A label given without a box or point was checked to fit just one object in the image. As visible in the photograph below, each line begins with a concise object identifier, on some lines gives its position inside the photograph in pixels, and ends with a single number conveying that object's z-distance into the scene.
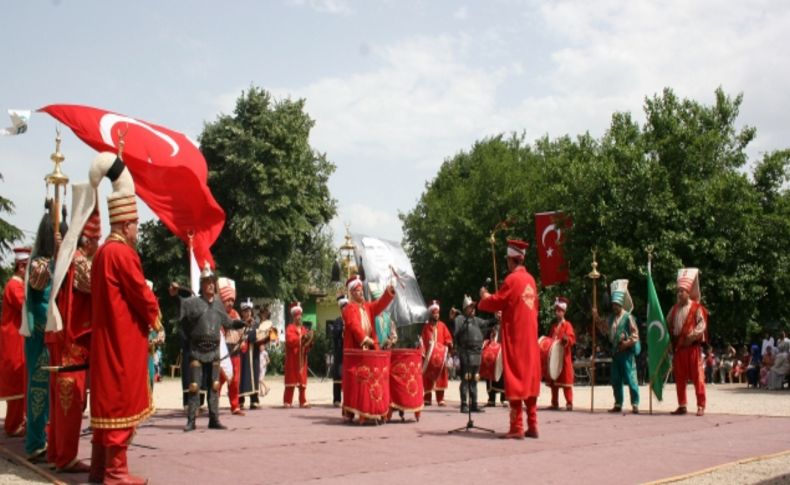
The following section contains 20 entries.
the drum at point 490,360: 17.19
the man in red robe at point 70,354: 8.09
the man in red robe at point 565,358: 16.81
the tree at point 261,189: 40.47
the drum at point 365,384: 13.11
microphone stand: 14.83
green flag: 16.02
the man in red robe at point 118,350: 7.30
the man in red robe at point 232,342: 14.50
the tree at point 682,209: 30.23
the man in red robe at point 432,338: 16.77
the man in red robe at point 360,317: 13.66
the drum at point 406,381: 13.72
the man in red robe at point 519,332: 11.40
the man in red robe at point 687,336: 15.39
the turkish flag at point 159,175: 13.97
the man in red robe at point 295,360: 17.83
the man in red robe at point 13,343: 10.51
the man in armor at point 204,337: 12.35
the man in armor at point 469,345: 15.23
